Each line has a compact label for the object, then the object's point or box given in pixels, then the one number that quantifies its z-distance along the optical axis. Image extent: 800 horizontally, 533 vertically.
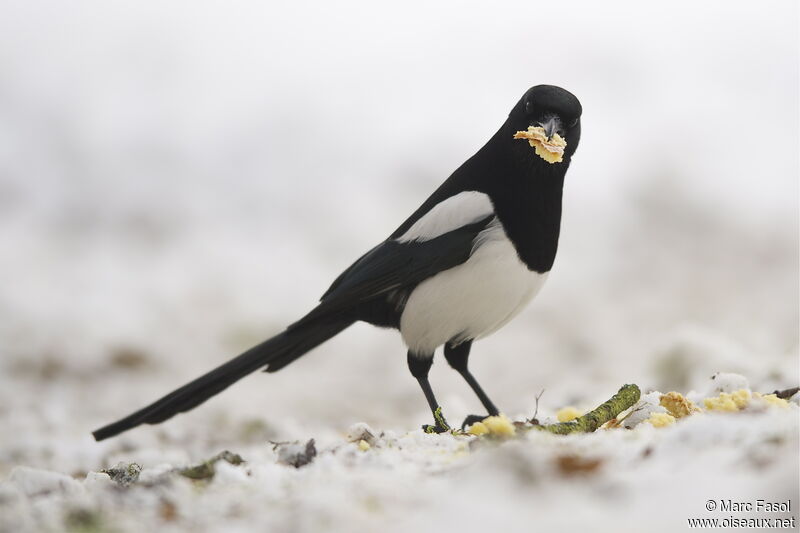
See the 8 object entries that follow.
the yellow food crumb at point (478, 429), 5.75
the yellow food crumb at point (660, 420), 5.57
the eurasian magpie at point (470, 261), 6.92
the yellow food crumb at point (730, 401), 5.57
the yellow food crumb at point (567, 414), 6.54
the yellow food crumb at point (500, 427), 5.27
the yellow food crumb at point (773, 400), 5.82
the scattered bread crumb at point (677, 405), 6.22
